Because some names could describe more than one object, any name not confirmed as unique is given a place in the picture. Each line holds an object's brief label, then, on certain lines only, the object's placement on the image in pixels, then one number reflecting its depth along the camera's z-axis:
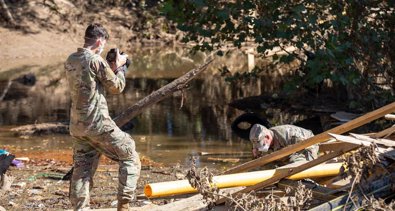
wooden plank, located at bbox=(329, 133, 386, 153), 12.29
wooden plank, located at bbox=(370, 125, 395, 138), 13.74
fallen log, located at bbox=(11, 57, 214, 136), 20.09
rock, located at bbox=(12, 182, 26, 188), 20.44
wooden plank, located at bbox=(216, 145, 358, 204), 13.40
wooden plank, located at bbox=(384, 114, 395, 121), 14.90
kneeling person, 16.30
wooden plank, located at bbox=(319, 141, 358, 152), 15.39
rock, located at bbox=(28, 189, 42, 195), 19.84
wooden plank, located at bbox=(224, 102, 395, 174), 13.89
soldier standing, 14.67
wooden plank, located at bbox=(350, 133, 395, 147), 12.98
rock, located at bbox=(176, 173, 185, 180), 22.39
